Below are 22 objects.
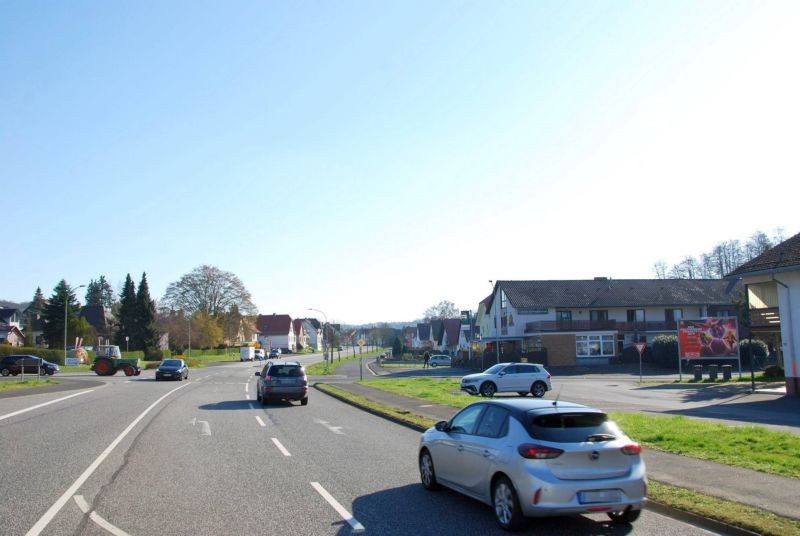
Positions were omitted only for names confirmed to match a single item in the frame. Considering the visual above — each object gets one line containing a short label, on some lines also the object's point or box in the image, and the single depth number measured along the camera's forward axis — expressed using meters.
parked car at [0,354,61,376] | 51.59
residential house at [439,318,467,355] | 117.94
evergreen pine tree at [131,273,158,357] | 87.69
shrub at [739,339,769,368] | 48.56
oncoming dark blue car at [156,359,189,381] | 44.97
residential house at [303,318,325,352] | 189.88
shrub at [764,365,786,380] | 35.72
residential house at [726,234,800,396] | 25.67
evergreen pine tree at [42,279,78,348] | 82.69
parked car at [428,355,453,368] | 77.50
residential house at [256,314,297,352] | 146.38
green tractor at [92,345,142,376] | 53.19
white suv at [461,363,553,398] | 30.25
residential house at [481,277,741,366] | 64.12
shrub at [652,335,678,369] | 54.41
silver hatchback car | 7.19
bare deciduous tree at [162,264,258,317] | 92.12
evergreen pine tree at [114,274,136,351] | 88.06
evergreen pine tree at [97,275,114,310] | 152.62
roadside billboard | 39.22
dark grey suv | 24.39
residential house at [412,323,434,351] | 147.12
